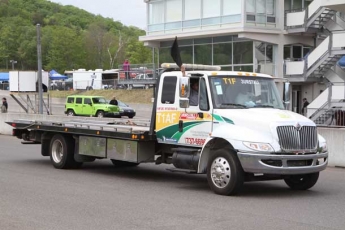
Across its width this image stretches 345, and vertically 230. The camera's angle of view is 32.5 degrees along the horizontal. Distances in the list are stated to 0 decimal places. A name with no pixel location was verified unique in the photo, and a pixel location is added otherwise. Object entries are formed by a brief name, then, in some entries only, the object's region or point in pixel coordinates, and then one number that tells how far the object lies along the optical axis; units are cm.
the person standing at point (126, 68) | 5915
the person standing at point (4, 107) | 4440
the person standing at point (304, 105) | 3719
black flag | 1217
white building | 4269
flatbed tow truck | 1085
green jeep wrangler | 4375
